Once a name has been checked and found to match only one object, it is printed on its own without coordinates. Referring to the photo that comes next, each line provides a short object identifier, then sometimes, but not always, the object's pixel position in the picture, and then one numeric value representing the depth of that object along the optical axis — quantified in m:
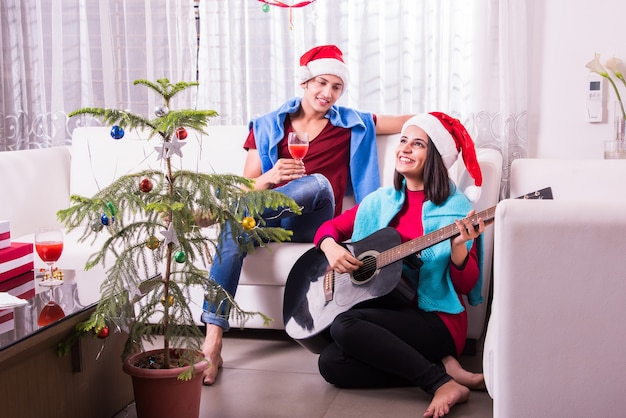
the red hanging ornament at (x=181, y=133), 2.03
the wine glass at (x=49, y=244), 2.20
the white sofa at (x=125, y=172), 2.92
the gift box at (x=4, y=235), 2.36
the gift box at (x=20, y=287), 2.01
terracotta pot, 2.01
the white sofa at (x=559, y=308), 1.63
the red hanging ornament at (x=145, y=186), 1.95
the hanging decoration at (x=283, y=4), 3.51
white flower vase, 3.33
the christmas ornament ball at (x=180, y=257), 1.99
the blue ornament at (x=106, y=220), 1.92
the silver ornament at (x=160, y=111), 2.00
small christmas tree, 1.95
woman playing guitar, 2.40
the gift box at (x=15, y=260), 2.34
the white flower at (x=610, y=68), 3.34
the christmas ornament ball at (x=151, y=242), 1.95
